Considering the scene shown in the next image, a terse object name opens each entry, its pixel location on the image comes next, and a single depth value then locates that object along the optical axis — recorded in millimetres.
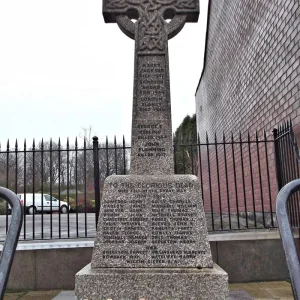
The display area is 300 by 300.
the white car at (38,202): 22475
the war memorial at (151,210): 3225
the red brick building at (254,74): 6215
